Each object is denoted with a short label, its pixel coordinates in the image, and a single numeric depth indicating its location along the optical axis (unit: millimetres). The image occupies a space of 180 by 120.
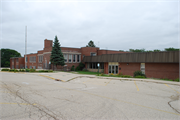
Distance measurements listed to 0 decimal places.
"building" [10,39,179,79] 22716
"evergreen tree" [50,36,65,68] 35912
